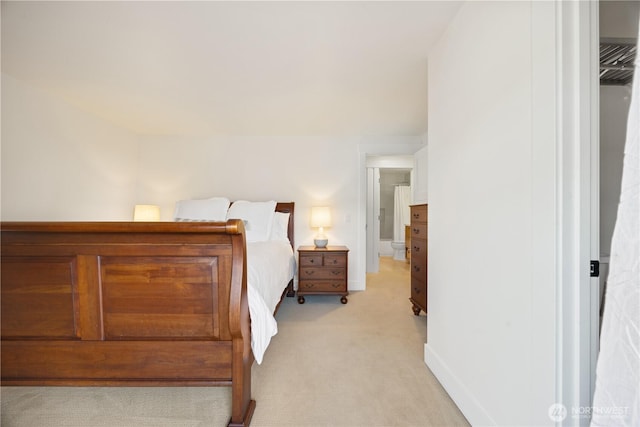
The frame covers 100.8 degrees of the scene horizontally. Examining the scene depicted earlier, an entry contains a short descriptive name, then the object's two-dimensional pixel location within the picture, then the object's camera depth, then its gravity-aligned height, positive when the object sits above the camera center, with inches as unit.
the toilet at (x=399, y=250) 246.5 -38.4
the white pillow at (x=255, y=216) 124.3 -2.3
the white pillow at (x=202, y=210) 127.9 +0.9
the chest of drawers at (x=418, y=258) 95.4 -18.6
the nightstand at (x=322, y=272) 127.3 -29.9
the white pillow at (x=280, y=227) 132.3 -8.2
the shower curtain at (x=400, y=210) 261.1 -0.5
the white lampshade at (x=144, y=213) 140.9 -0.3
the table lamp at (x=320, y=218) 138.6 -4.0
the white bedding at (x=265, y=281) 55.4 -20.6
